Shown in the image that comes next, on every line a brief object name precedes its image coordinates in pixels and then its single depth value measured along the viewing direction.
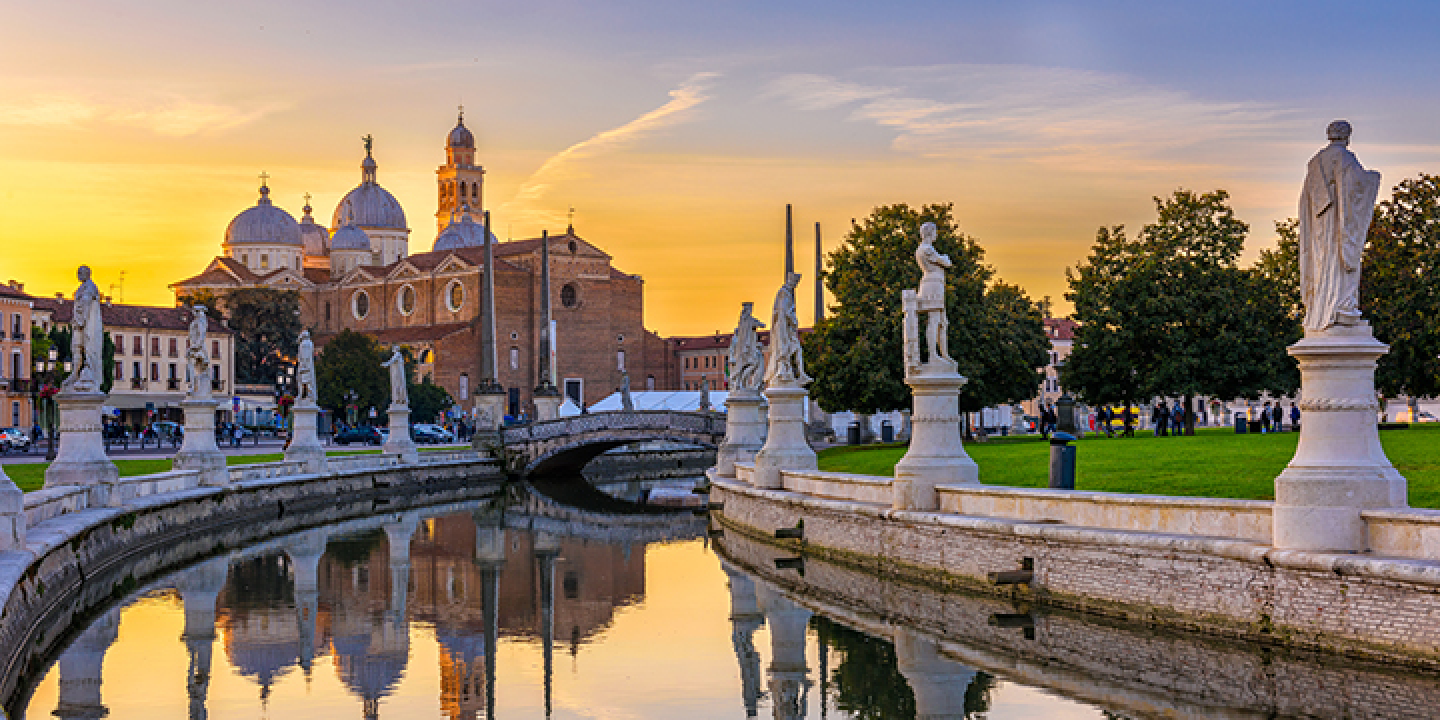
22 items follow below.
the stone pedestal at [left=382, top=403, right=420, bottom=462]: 47.50
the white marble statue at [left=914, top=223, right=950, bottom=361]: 20.28
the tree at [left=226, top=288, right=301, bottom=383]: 123.31
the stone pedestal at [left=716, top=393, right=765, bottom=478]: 35.44
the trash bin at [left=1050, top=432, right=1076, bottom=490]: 20.53
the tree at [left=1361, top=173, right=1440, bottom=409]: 41.53
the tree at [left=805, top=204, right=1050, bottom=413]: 46.09
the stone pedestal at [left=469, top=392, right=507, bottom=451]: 56.31
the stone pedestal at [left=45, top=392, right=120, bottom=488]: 24.70
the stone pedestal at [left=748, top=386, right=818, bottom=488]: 28.03
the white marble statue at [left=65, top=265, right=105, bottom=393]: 24.94
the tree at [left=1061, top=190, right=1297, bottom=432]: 44.84
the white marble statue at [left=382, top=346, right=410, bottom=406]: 47.12
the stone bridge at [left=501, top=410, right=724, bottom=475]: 54.44
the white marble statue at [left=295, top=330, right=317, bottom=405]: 39.34
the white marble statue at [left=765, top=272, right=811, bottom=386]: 27.80
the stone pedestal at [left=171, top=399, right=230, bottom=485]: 31.92
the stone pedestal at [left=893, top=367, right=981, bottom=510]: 20.30
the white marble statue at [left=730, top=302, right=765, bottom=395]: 35.16
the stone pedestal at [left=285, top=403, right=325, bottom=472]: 39.16
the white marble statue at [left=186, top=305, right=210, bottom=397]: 32.38
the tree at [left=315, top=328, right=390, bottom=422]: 91.88
